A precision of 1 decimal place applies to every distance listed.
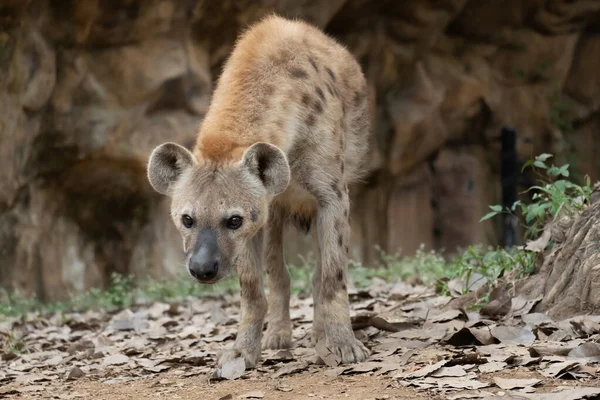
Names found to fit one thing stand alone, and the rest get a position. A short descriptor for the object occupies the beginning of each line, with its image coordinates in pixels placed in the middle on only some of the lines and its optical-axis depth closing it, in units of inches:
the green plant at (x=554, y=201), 391.5
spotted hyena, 333.4
